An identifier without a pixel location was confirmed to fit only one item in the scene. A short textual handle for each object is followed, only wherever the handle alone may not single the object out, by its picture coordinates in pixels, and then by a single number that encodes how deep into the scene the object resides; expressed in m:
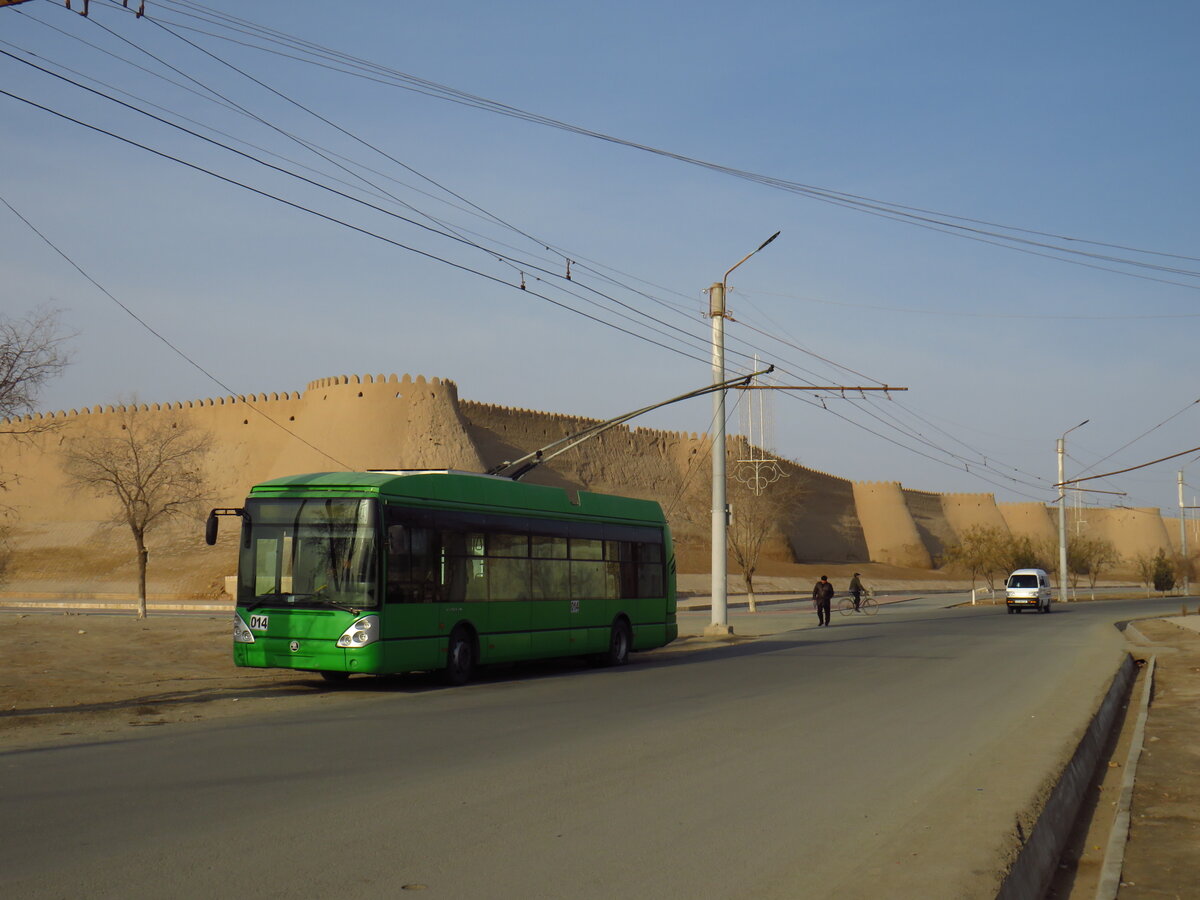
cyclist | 42.95
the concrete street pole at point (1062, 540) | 59.69
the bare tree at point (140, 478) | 36.62
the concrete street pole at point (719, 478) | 27.41
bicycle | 44.63
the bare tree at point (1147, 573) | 90.81
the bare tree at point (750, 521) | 51.41
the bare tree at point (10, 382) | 16.84
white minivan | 46.50
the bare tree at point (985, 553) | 71.81
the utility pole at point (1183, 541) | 77.99
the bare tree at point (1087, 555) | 86.38
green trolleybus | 14.95
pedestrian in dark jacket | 34.78
